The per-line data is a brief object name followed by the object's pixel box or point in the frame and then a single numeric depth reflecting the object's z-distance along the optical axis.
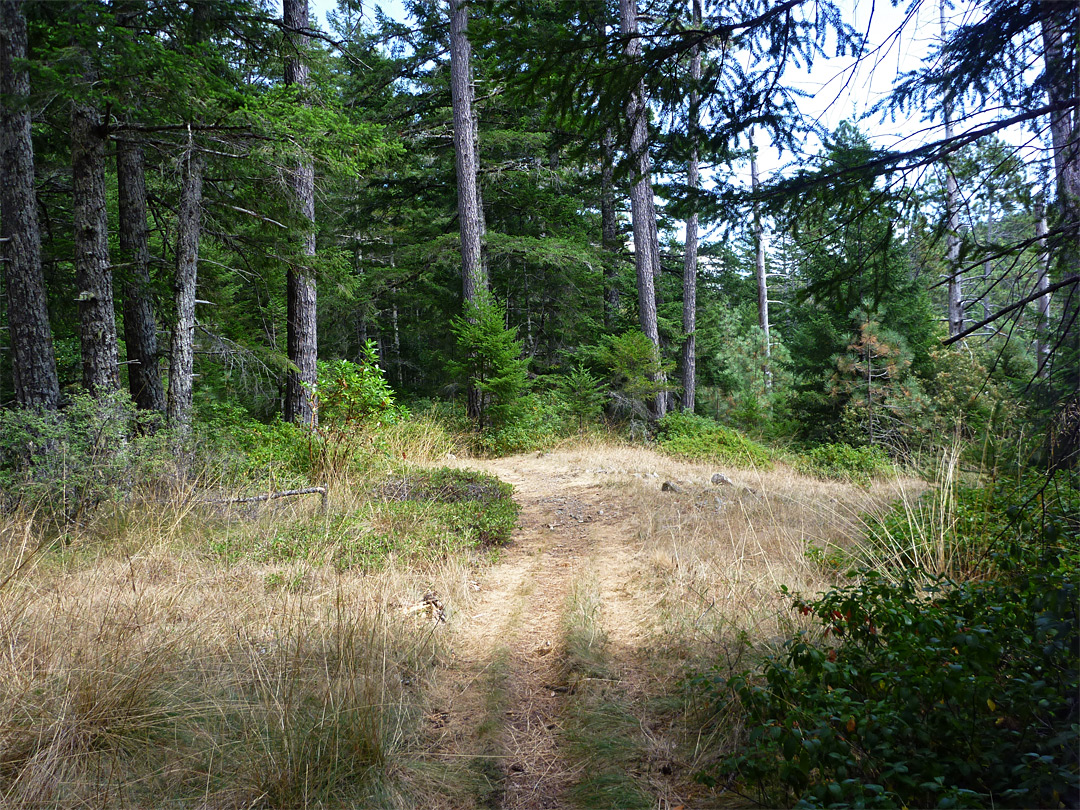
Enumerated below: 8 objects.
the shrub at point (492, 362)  12.26
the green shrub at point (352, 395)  8.48
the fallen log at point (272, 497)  5.35
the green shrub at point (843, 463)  9.62
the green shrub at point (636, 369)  13.37
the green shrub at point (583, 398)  13.95
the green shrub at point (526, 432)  12.29
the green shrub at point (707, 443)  11.34
